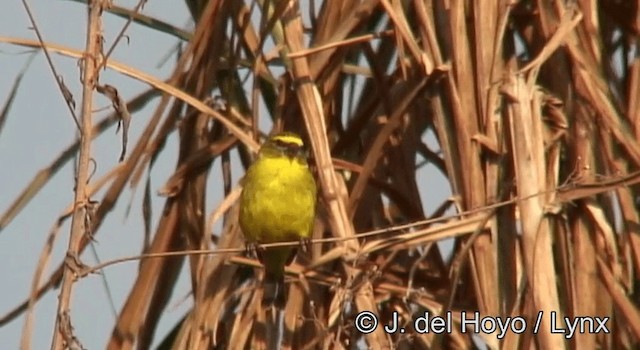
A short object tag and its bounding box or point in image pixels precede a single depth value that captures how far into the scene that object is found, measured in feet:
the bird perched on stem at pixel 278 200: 20.81
